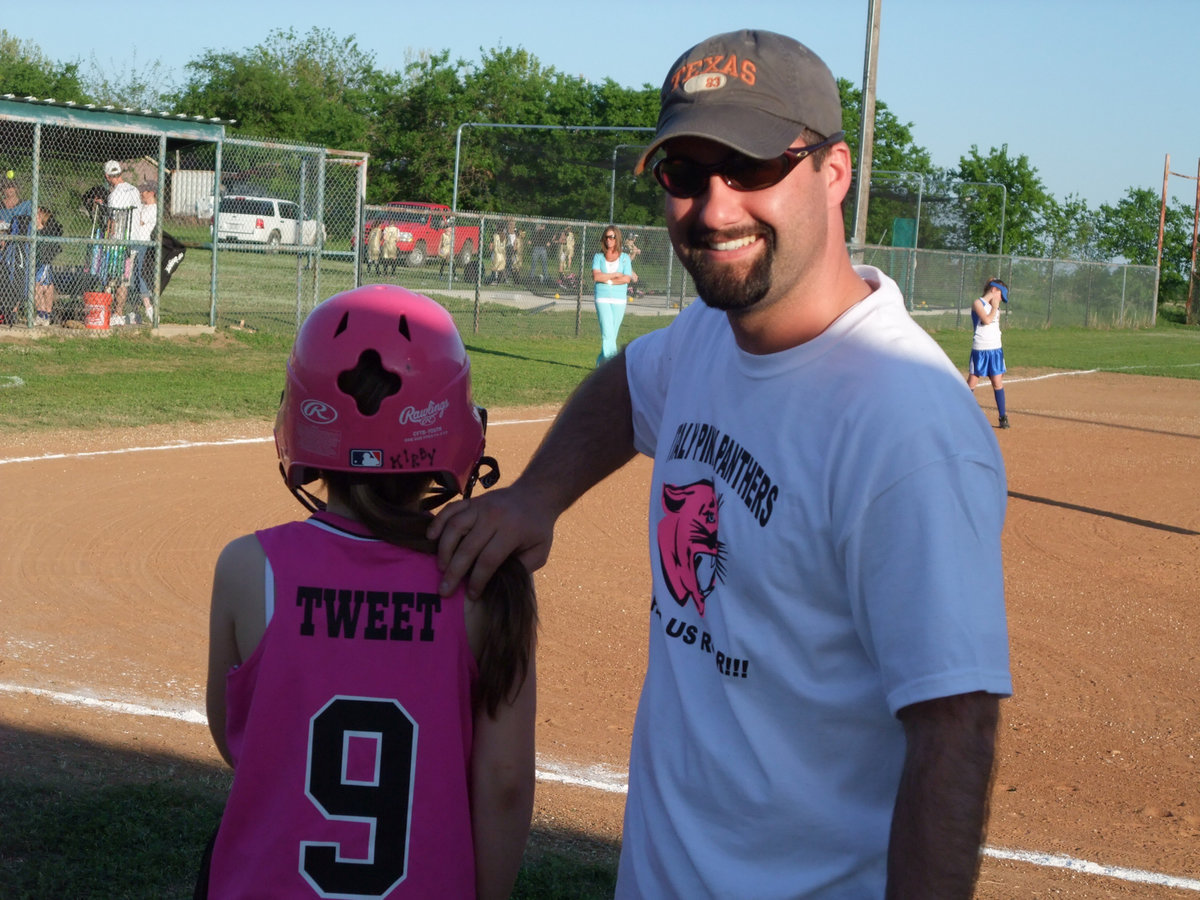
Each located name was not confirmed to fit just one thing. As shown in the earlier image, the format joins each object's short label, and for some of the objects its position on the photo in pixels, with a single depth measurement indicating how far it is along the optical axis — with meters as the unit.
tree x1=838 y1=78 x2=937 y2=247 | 47.22
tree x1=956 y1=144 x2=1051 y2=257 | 56.72
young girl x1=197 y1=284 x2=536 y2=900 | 1.93
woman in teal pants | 17.02
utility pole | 17.34
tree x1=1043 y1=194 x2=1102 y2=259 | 58.75
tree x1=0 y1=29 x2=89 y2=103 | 46.86
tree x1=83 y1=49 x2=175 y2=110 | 52.34
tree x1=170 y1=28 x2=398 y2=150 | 56.09
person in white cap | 16.83
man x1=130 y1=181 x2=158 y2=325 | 17.06
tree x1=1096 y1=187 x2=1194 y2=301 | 53.72
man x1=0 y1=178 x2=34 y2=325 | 16.14
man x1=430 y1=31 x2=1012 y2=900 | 1.51
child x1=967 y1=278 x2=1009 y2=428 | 15.81
